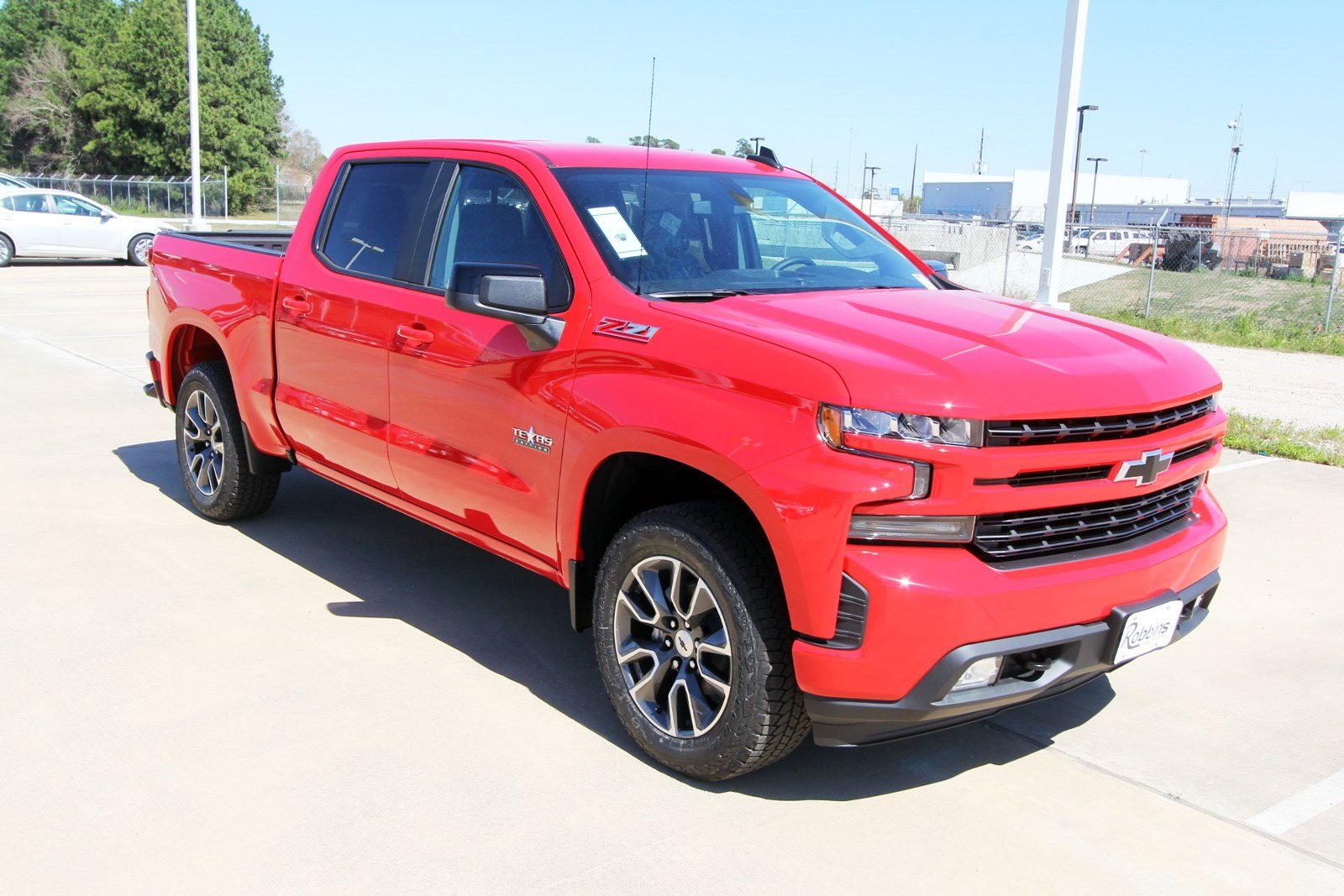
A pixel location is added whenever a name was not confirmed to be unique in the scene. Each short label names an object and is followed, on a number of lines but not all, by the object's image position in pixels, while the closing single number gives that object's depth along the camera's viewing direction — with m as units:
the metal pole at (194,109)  25.94
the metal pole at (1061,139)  11.43
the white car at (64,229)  22.16
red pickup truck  3.08
